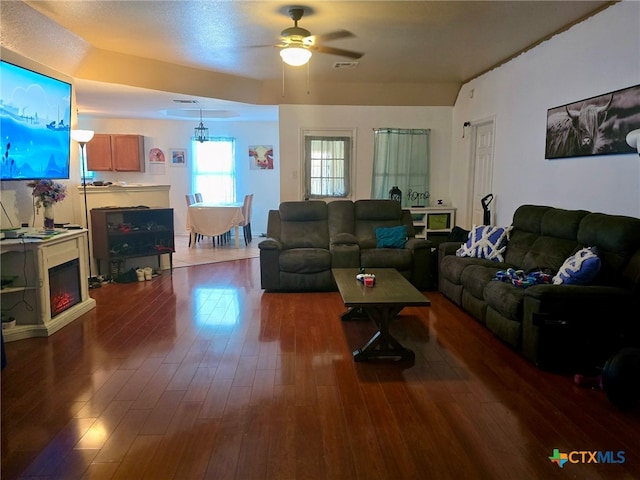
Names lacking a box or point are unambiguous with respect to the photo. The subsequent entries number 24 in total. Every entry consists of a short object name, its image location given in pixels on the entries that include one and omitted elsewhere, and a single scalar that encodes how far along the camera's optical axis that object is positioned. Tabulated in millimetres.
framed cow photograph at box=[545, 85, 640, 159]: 3281
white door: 5719
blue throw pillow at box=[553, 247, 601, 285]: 3066
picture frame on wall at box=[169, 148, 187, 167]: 9008
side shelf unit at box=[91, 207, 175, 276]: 5328
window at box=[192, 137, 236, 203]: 9070
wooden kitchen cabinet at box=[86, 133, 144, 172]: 8500
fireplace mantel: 3475
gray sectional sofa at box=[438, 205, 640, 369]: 2857
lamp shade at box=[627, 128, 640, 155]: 2715
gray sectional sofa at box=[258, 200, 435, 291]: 4938
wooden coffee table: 3029
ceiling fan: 3664
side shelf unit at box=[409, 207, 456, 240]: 6621
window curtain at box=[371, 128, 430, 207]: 6766
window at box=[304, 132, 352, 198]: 6758
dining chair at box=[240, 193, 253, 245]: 8031
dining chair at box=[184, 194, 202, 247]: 8177
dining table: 7492
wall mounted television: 3342
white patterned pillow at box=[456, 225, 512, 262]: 4379
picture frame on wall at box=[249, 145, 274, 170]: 9195
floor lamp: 4809
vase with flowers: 4000
